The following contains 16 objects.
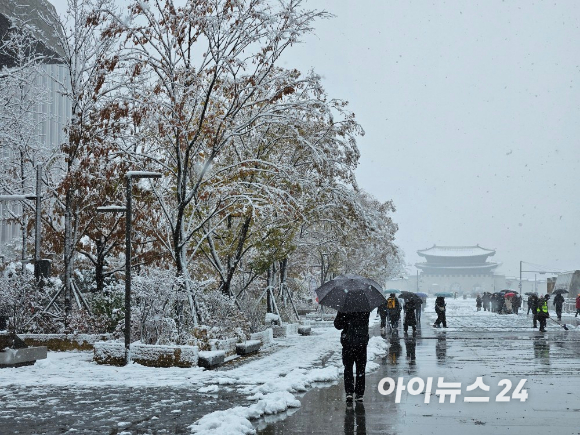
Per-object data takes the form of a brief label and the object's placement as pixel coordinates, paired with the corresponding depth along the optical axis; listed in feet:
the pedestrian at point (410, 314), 90.12
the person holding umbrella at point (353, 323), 34.81
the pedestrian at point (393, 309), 92.95
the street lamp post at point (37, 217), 65.00
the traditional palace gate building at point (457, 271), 507.71
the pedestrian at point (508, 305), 176.55
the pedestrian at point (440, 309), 103.71
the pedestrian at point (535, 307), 102.34
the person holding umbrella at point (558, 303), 128.96
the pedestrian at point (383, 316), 94.52
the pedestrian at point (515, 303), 171.69
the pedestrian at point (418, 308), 100.48
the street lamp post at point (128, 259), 51.57
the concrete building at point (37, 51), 87.70
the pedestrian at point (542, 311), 96.12
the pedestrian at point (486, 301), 209.65
